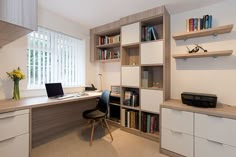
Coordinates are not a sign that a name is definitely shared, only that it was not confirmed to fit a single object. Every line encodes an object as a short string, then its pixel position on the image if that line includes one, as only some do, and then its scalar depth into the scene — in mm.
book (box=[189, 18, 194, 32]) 2197
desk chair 2383
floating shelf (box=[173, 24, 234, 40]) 1928
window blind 2553
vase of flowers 2109
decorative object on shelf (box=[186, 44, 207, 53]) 2268
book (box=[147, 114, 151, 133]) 2563
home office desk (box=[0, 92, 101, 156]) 1720
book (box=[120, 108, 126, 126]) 2873
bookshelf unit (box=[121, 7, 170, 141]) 2416
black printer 1839
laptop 2455
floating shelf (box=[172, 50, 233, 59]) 1948
